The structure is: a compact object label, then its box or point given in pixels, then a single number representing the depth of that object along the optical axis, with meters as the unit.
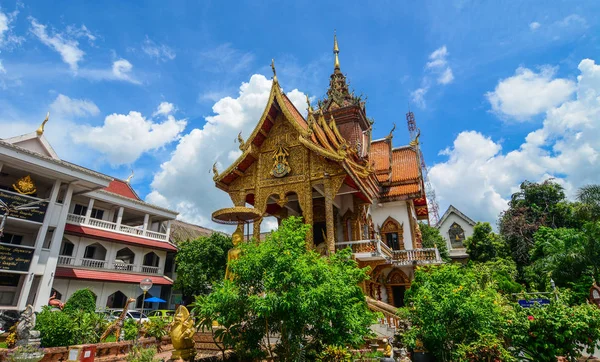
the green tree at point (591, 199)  15.51
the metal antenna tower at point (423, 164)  45.96
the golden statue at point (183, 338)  5.92
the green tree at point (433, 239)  25.52
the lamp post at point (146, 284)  8.89
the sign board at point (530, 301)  8.05
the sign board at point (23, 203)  13.07
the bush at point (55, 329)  6.99
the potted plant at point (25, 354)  5.34
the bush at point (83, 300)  11.91
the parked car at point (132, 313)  14.90
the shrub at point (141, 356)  5.45
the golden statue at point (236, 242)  8.59
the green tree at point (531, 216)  20.03
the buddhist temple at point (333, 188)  12.02
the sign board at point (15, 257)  12.39
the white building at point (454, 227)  30.81
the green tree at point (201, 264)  18.31
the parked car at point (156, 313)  16.71
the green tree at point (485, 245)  20.45
